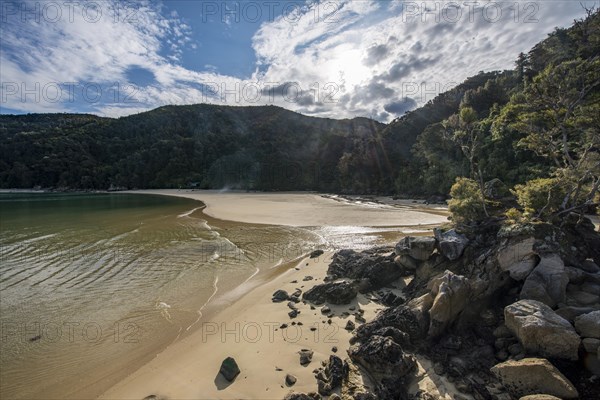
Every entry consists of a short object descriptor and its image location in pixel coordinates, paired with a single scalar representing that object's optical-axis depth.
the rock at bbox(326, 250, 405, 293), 9.18
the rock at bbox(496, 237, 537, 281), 6.50
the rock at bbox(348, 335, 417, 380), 4.91
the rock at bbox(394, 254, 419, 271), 9.22
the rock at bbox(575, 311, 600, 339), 4.54
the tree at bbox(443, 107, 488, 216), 11.22
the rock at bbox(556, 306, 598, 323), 5.12
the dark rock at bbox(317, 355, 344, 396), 4.84
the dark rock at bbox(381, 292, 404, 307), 7.83
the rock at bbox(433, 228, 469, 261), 8.11
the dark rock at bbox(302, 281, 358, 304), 8.23
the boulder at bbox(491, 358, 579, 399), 3.94
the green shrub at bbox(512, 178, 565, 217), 9.62
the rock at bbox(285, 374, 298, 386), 5.16
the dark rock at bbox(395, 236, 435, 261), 8.95
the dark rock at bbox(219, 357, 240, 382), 5.47
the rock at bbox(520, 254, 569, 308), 5.78
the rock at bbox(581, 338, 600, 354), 4.39
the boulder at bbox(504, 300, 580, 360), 4.46
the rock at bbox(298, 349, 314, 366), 5.69
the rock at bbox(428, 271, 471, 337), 5.84
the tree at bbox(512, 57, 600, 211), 9.12
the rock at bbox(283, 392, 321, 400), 4.49
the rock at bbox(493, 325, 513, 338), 5.38
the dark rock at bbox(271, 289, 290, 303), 8.95
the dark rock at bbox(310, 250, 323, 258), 13.80
